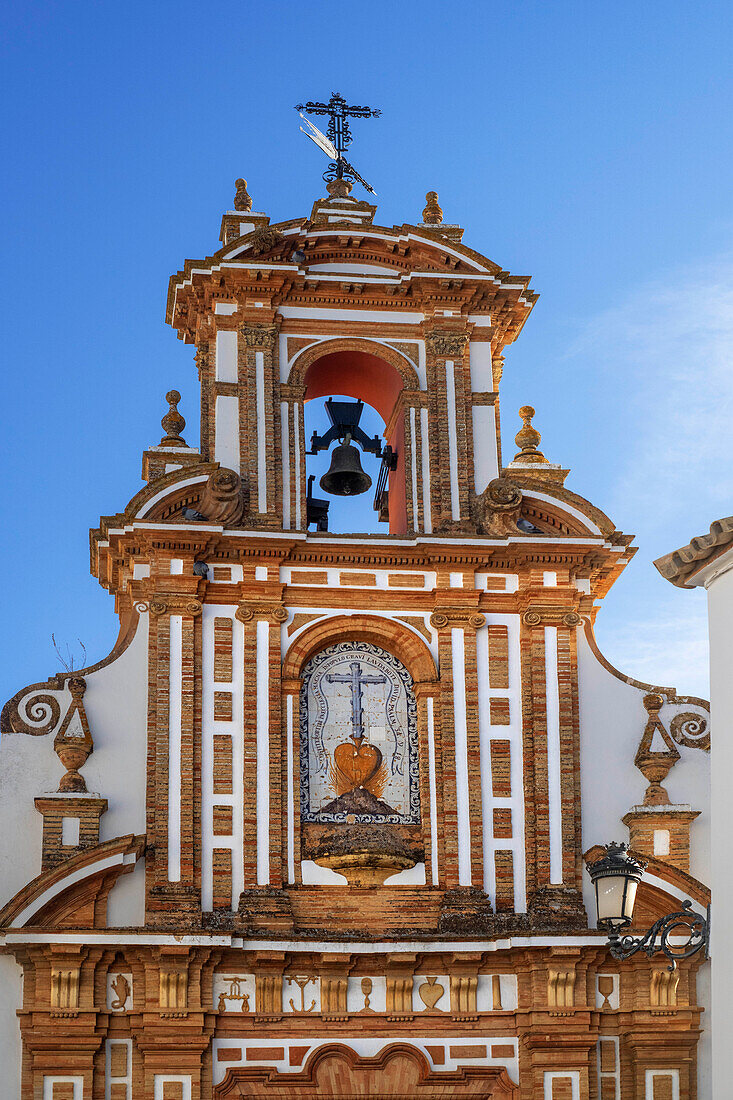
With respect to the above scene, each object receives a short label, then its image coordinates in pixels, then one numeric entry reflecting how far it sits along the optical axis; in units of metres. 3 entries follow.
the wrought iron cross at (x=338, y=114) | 24.22
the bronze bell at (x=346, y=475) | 22.22
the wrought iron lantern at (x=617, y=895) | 14.81
